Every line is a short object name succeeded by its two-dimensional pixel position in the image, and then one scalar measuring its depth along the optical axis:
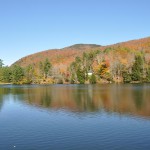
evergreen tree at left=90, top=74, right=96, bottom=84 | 115.70
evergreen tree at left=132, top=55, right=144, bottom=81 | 105.66
